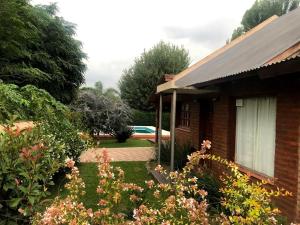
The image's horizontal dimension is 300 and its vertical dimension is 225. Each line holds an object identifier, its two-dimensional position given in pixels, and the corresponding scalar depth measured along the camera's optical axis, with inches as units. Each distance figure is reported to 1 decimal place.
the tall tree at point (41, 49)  516.8
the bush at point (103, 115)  584.1
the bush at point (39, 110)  163.4
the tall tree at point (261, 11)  1006.8
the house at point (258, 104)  166.3
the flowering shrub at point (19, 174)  104.0
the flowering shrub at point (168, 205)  82.1
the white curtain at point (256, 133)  191.4
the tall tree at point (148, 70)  936.6
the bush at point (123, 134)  591.6
